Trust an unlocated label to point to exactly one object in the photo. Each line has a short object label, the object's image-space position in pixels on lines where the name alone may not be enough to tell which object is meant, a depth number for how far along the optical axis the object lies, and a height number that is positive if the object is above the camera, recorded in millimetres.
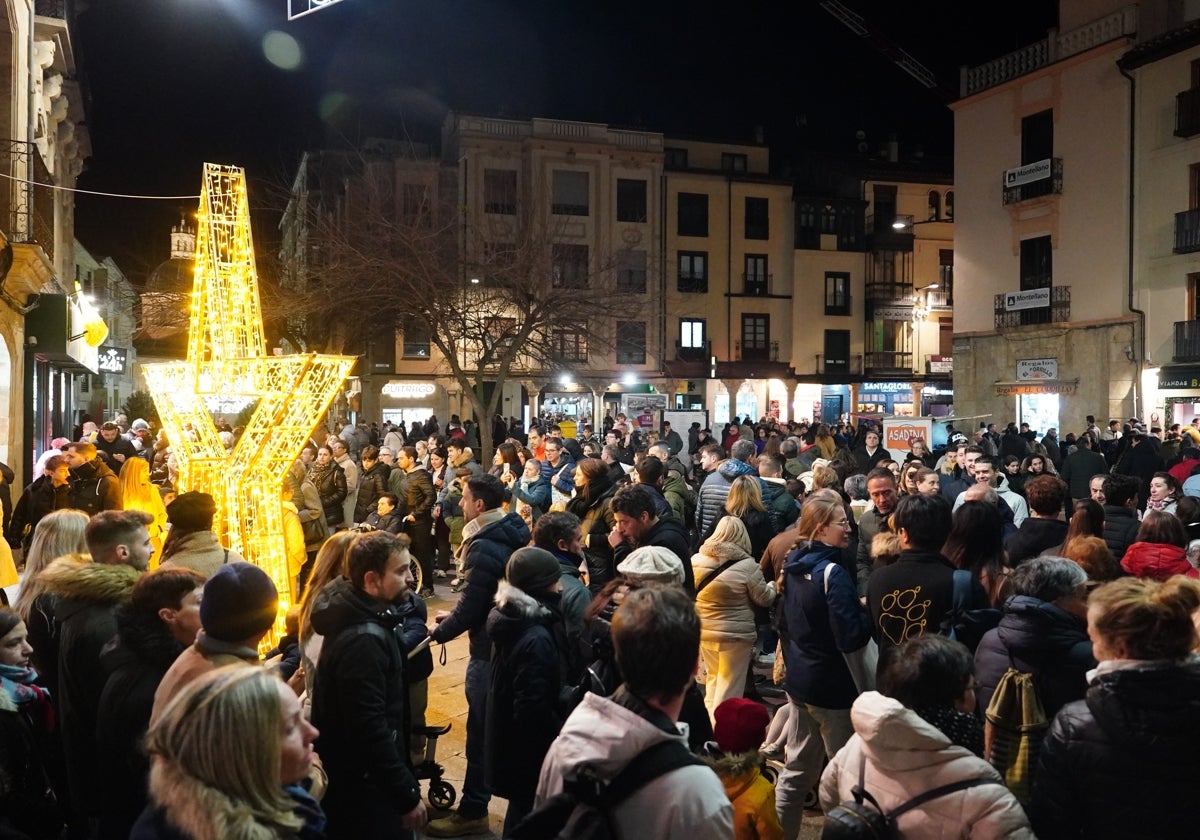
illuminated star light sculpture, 6594 +120
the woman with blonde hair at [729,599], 5355 -1161
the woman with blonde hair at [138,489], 7910 -742
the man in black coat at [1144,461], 12195 -715
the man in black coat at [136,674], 3055 -956
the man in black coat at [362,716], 3248 -1155
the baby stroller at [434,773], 4258 -2024
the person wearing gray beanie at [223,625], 2893 -721
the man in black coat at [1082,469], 11727 -804
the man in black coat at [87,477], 8797 -773
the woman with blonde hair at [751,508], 7023 -800
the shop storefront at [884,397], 41094 +572
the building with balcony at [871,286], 40562 +5729
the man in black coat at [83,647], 3551 -977
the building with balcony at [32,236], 12688 +2639
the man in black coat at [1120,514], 6023 -736
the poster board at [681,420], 20656 -264
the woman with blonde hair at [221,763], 1911 -786
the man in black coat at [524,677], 3762 -1166
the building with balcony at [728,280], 38594 +5792
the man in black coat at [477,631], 4773 -1210
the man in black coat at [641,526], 5637 -760
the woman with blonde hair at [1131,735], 2510 -944
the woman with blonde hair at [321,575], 3914 -799
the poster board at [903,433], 12812 -347
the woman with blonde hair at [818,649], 4363 -1224
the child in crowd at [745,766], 2988 -1221
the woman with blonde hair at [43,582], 4172 -865
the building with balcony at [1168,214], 22328 +5168
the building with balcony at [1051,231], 24156 +5339
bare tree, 18812 +2834
